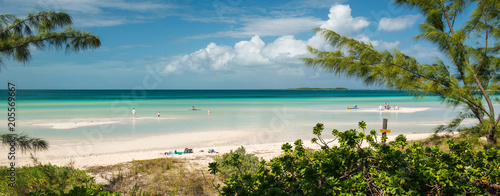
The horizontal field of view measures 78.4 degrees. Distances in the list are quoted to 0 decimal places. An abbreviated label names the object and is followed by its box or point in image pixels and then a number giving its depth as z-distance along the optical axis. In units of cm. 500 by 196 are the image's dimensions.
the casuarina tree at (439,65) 640
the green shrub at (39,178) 493
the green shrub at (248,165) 659
